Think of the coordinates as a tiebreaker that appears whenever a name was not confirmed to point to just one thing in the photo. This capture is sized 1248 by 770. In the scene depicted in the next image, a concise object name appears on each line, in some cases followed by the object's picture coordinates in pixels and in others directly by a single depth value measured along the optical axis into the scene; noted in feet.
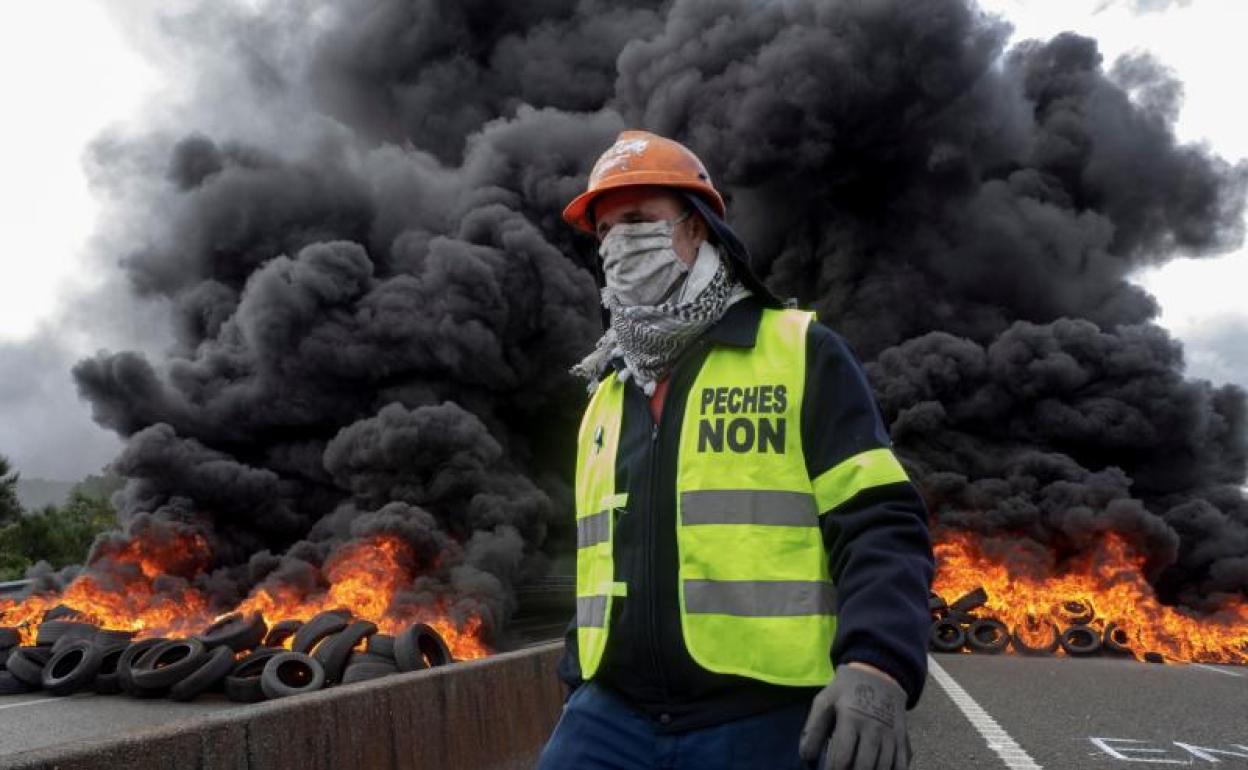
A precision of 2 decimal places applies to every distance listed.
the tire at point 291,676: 34.30
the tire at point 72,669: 39.50
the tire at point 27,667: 41.42
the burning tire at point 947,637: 51.98
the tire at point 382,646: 35.67
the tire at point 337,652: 34.91
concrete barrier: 8.99
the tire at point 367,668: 33.45
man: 5.46
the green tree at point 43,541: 116.88
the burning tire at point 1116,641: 52.60
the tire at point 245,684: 35.47
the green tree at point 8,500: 112.23
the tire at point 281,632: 42.22
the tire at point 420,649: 33.35
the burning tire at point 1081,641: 51.85
